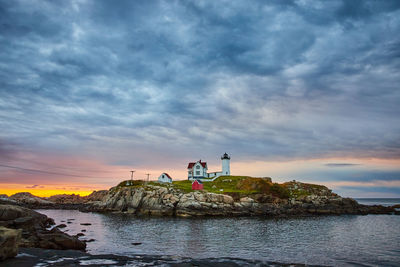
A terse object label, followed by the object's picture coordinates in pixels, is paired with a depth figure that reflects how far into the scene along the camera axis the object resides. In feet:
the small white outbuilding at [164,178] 351.38
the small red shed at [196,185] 304.50
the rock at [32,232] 89.35
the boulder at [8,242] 64.39
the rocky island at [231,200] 243.60
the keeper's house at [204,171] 391.45
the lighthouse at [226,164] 406.82
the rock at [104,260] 68.49
